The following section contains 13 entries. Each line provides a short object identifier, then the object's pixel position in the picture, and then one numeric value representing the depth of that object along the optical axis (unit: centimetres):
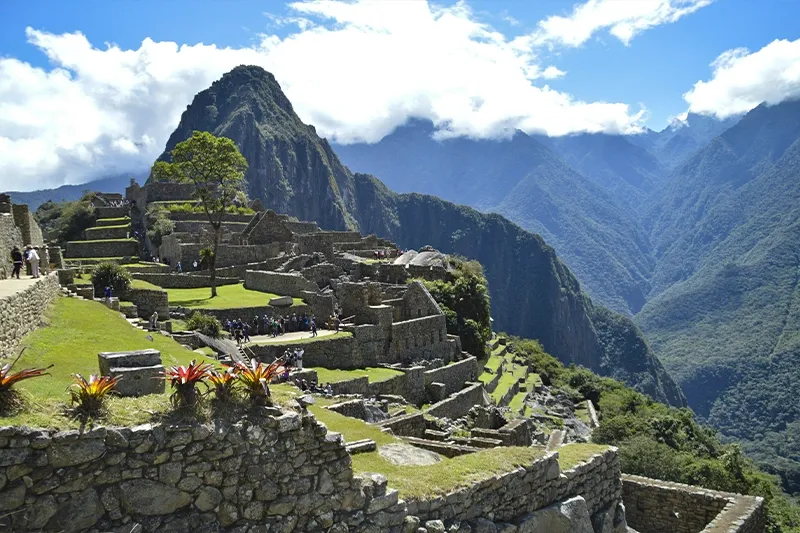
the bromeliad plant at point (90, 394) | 646
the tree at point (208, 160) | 4162
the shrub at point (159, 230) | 5225
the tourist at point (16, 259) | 1677
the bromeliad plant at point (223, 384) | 718
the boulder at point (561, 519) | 1006
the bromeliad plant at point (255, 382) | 734
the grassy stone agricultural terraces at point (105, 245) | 5109
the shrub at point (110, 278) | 2885
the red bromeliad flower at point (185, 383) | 692
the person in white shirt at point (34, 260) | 1672
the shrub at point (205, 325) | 2773
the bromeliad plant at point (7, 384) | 606
